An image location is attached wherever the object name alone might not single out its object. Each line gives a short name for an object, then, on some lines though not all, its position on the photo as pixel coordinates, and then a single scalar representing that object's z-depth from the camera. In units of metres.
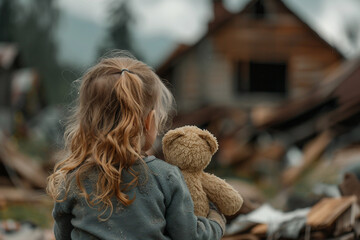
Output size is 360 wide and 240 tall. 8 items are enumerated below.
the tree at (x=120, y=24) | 34.03
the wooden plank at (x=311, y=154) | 7.42
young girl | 1.74
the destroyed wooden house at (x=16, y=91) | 16.58
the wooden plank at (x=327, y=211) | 2.67
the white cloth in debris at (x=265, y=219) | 2.79
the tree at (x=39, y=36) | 38.56
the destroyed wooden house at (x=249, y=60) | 14.03
